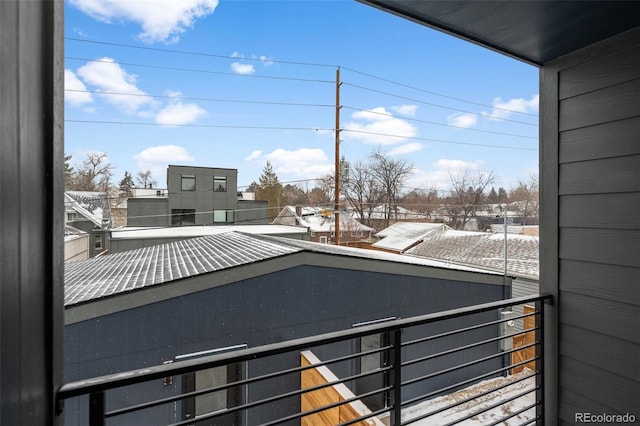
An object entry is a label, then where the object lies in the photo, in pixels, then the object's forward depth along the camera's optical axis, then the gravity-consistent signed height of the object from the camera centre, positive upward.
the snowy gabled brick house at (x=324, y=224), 14.31 -0.78
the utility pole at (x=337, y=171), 9.79 +1.03
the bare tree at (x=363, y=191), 13.89 +0.68
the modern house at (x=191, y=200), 13.97 +0.26
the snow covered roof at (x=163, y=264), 3.65 -0.81
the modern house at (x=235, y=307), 3.35 -1.18
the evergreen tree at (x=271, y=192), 16.66 +0.74
